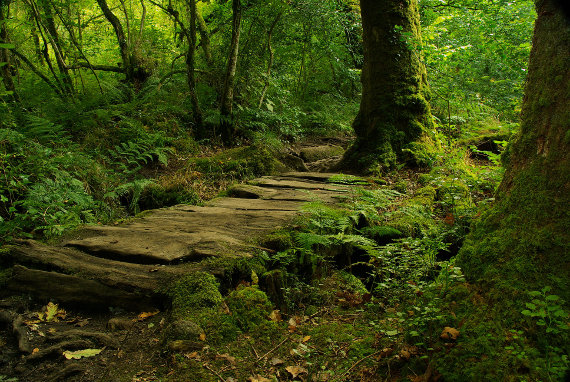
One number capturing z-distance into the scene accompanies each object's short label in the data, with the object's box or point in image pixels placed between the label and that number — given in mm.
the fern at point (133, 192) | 6117
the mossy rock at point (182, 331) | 2320
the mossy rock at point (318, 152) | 10234
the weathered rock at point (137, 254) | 2791
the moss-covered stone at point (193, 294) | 2564
